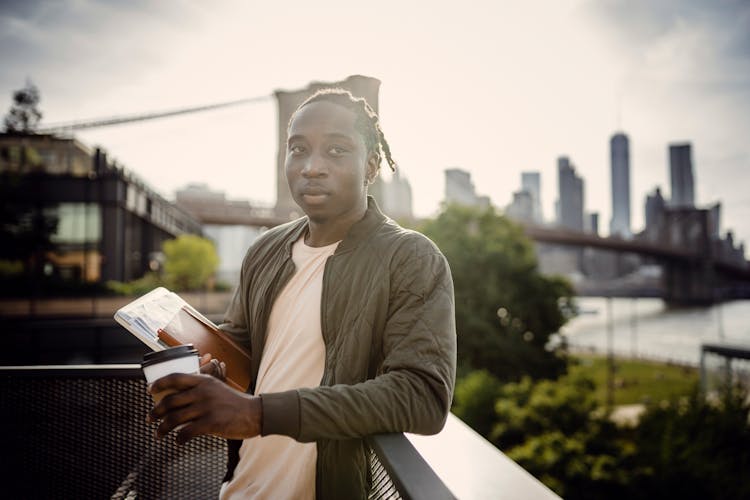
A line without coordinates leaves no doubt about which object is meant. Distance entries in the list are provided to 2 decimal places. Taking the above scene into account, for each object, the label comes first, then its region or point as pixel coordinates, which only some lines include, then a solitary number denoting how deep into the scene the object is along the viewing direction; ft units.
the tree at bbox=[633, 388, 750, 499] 19.04
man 3.37
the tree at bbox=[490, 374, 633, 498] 21.71
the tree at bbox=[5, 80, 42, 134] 93.76
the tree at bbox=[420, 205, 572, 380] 55.42
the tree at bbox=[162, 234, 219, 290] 70.85
